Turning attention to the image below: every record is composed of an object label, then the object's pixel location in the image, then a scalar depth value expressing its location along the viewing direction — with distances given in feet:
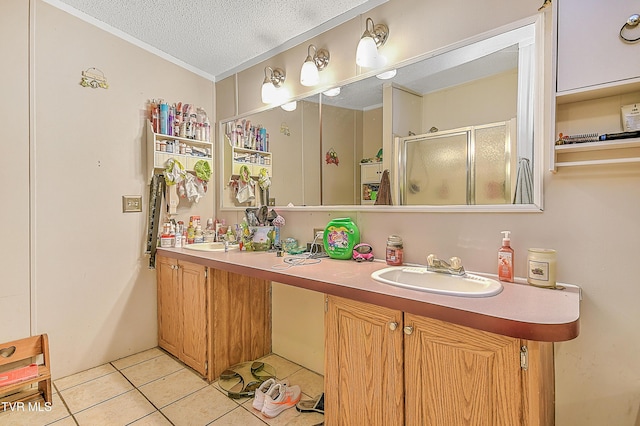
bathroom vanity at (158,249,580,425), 3.00
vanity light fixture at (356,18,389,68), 5.67
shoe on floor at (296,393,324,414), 5.68
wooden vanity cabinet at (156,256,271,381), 6.67
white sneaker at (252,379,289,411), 5.82
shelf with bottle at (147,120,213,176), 7.91
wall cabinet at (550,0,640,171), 3.40
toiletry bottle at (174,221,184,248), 8.24
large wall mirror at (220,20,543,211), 4.39
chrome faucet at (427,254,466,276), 4.51
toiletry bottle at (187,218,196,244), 8.66
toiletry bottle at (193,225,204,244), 8.71
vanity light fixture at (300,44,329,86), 6.74
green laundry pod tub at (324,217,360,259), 6.00
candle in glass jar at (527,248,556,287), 3.89
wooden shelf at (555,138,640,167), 3.50
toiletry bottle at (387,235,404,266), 5.34
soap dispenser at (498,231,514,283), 4.19
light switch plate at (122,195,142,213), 7.82
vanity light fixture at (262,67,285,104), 7.74
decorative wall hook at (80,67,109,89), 7.11
